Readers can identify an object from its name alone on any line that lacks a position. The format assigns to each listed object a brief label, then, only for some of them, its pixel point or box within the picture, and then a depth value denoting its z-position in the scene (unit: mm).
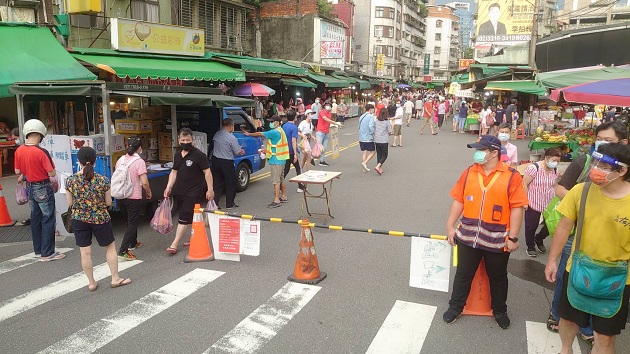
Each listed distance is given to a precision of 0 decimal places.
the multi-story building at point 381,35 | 67775
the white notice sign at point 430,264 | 5254
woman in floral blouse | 5344
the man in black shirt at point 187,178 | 6738
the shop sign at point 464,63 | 56362
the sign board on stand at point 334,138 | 14702
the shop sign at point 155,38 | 15314
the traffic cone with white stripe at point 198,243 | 6570
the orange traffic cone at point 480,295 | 5008
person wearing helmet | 6508
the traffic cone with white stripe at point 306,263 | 5879
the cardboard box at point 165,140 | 9695
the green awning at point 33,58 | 12148
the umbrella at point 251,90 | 20531
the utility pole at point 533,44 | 24447
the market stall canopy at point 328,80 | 29206
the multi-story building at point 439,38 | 101562
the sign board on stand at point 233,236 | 6328
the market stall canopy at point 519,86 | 19156
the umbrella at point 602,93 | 6852
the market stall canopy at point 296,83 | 26656
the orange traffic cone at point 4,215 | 8328
